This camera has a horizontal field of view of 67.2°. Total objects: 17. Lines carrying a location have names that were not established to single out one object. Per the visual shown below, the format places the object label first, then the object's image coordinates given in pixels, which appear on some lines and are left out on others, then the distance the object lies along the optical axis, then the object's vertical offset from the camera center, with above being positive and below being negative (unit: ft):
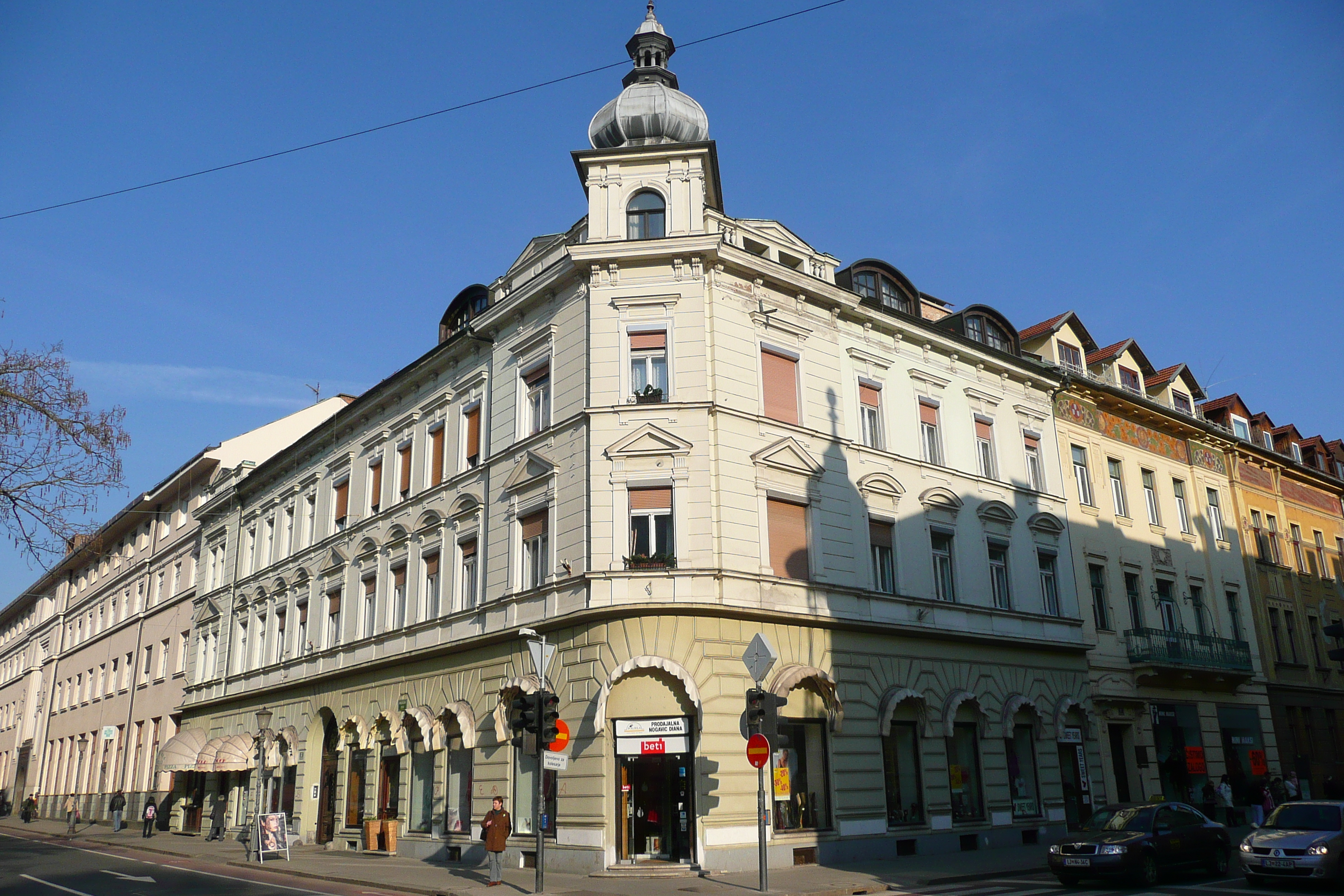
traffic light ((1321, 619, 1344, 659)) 55.11 +4.87
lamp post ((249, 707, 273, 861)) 87.57 +1.69
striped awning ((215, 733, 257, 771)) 113.60 -0.22
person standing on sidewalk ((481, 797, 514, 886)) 61.41 -5.32
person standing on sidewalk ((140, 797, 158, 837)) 121.90 -7.11
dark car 54.44 -6.28
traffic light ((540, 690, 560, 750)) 56.13 +1.33
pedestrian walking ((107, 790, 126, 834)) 133.49 -6.60
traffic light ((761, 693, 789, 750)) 53.16 +0.91
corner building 68.39 +14.30
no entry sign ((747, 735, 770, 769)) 53.88 -0.62
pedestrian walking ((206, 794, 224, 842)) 116.06 -7.60
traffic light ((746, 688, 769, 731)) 53.16 +1.56
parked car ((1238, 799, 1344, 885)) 49.83 -5.85
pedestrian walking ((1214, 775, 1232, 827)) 97.76 -6.75
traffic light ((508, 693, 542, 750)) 55.77 +1.65
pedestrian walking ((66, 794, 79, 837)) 124.47 -7.42
